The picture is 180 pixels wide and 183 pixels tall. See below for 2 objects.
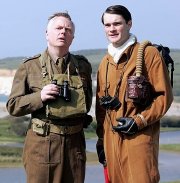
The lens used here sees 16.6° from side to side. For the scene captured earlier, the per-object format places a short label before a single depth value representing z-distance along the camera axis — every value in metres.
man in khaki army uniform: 5.99
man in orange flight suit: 5.93
